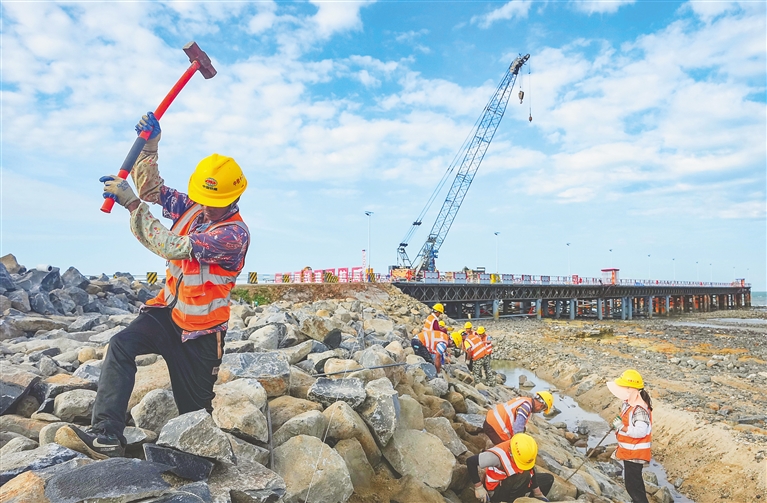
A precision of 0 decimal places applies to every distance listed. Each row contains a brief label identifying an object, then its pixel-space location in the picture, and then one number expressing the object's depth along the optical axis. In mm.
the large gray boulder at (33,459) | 2455
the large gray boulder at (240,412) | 3186
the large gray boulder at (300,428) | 3541
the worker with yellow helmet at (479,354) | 12430
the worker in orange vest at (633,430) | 5676
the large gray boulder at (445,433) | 4921
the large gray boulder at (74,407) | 3510
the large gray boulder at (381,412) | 4090
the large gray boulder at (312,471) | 3082
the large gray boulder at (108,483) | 2156
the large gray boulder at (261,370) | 4022
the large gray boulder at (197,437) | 2586
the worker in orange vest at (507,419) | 5418
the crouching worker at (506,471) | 4562
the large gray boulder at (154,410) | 3259
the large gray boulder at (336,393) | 4129
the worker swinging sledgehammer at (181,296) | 2457
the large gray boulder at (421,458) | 4027
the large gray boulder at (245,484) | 2601
